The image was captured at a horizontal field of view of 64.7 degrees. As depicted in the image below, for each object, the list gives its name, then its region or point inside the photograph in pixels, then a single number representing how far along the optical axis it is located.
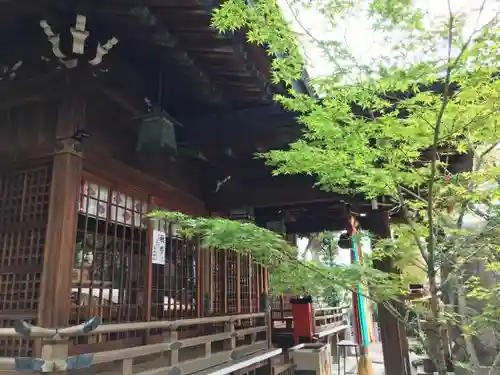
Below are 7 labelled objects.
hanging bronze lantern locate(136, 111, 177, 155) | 4.84
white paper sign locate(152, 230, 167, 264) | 5.72
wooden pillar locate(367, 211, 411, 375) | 6.25
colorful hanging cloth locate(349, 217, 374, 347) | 8.83
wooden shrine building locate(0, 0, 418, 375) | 3.87
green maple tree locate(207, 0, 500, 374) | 2.31
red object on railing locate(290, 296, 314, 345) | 10.25
